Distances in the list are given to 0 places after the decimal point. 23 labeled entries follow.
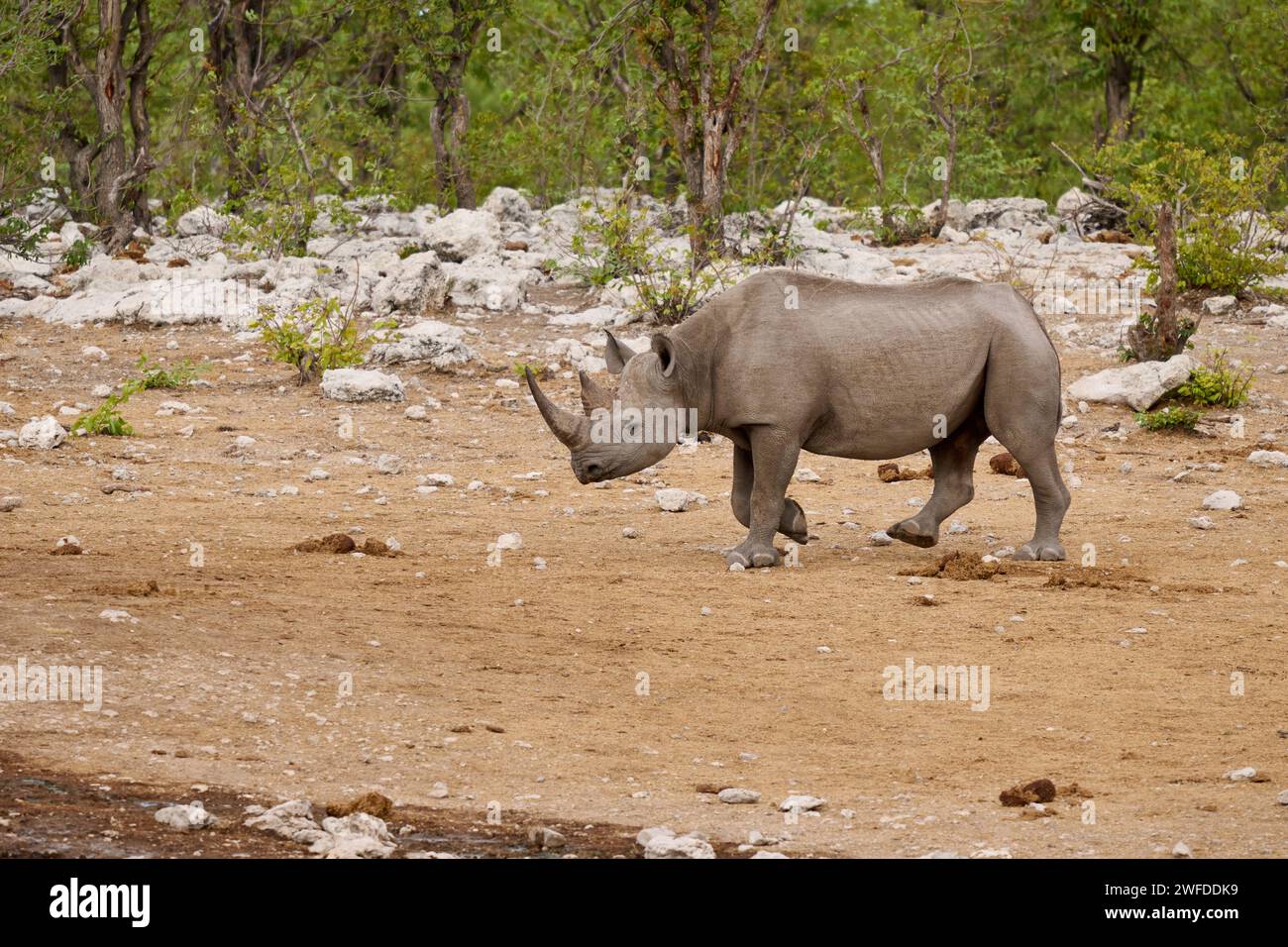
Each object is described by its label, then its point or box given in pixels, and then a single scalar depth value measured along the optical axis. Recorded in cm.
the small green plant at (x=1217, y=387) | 1458
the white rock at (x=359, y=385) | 1492
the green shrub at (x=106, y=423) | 1335
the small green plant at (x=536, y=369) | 1582
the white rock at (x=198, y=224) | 2339
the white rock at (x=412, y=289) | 1792
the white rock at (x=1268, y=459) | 1315
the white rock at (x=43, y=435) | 1280
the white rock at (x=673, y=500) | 1205
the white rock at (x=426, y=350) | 1611
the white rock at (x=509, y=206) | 2438
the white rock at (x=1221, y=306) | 1805
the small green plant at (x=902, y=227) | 2291
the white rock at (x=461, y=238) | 2088
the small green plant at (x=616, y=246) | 1641
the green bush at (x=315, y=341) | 1512
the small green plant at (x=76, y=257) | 2102
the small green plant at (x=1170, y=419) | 1421
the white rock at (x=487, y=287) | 1861
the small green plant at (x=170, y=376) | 1521
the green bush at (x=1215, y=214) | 1752
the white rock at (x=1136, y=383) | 1468
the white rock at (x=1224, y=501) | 1177
